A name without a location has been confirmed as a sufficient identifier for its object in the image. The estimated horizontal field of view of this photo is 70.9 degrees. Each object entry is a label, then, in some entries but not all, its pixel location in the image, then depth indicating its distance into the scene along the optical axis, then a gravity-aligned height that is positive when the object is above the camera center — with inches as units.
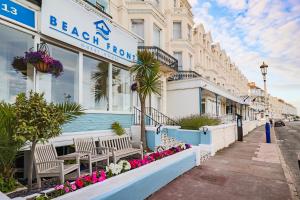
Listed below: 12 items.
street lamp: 705.0 +116.2
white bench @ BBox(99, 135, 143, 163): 272.4 -56.2
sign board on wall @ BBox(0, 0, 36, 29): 213.0 +102.8
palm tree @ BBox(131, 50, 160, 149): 347.3 +54.2
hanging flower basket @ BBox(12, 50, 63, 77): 227.5 +51.9
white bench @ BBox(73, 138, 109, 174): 237.3 -50.7
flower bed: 139.7 -53.8
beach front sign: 259.0 +114.5
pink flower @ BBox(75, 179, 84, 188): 147.7 -52.2
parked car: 1754.4 -137.1
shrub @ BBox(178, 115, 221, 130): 441.7 -30.2
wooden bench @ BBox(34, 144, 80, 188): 185.2 -51.0
